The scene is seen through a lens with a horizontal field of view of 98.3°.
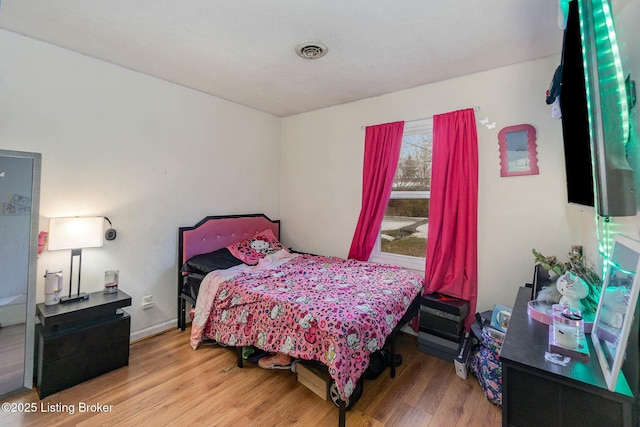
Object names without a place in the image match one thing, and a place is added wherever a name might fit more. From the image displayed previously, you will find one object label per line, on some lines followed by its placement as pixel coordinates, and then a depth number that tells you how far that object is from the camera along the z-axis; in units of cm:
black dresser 89
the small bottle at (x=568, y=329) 108
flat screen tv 88
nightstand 189
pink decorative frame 225
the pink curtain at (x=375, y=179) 293
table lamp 201
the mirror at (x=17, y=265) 187
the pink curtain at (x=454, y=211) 244
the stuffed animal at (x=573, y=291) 136
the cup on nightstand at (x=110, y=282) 234
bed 167
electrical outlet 268
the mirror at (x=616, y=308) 86
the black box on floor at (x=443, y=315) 228
